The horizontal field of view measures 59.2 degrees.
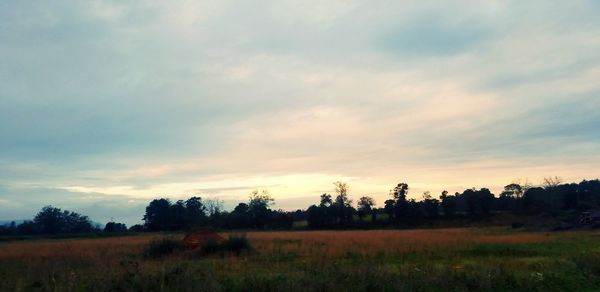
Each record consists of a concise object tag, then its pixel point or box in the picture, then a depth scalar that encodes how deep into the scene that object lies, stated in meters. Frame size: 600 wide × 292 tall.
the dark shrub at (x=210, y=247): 27.56
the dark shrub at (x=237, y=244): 28.07
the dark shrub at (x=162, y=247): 27.57
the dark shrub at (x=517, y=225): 60.60
